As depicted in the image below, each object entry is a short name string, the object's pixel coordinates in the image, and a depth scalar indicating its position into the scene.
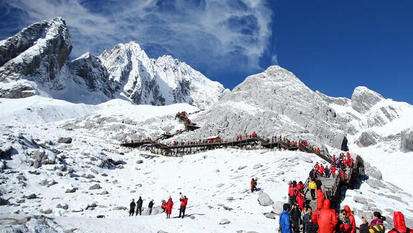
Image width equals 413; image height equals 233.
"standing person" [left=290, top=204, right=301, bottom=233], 18.71
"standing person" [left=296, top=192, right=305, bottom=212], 23.18
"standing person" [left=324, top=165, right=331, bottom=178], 32.62
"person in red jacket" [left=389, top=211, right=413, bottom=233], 13.72
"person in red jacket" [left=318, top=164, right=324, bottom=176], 32.31
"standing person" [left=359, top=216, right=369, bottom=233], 16.79
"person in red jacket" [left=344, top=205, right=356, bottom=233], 16.59
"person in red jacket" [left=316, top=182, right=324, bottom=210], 16.00
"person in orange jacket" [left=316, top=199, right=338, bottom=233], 14.08
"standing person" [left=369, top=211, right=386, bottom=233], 15.74
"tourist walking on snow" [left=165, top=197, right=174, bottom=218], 27.97
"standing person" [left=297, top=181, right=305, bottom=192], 26.09
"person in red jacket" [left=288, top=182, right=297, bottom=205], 25.90
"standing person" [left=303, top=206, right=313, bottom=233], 16.17
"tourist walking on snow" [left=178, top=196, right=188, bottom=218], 27.39
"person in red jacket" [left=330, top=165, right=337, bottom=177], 32.44
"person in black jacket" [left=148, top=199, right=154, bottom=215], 31.41
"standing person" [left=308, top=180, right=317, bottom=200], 25.12
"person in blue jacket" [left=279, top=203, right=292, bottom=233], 15.38
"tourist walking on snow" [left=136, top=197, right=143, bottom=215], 31.91
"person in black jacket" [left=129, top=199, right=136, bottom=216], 31.83
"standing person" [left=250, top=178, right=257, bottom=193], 33.78
